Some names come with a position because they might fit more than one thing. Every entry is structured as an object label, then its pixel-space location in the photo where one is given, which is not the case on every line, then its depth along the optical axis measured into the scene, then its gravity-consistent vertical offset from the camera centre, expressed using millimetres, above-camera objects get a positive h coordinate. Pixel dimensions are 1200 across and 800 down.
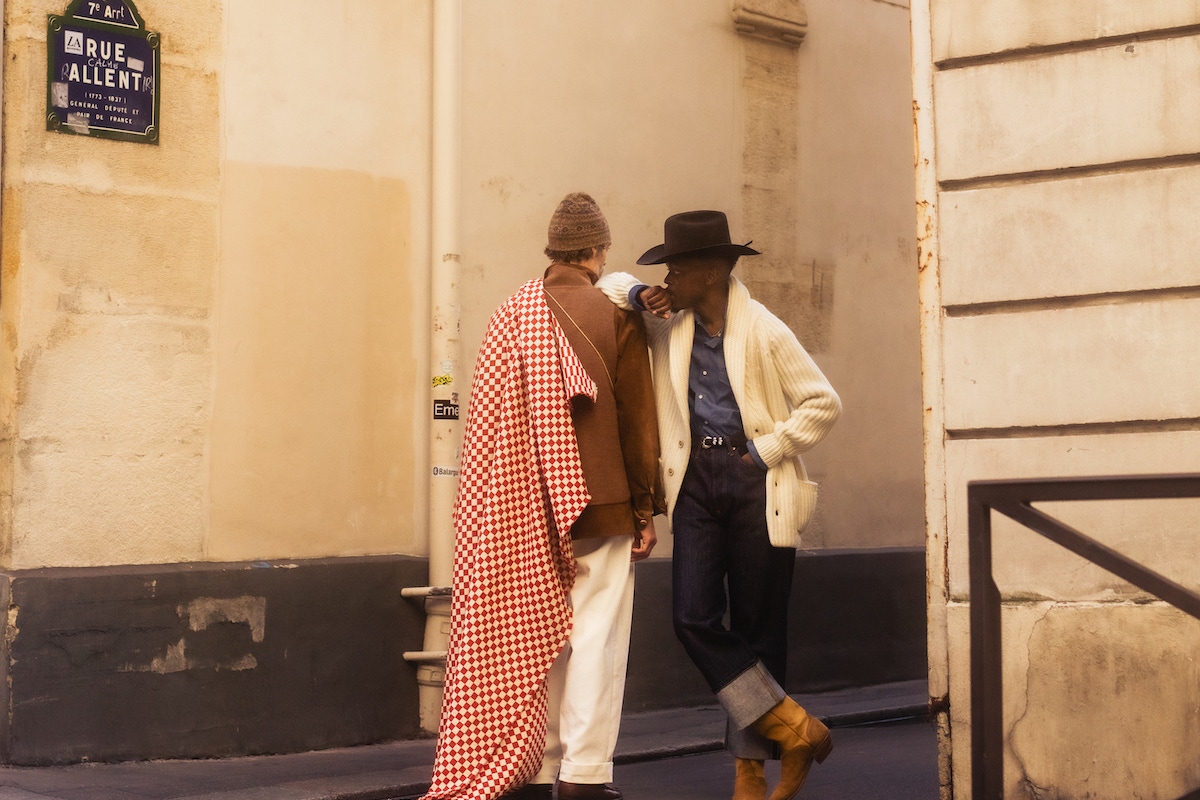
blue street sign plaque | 5934 +1432
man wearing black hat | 5180 -59
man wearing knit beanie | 5105 -295
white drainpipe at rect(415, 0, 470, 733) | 6883 +449
